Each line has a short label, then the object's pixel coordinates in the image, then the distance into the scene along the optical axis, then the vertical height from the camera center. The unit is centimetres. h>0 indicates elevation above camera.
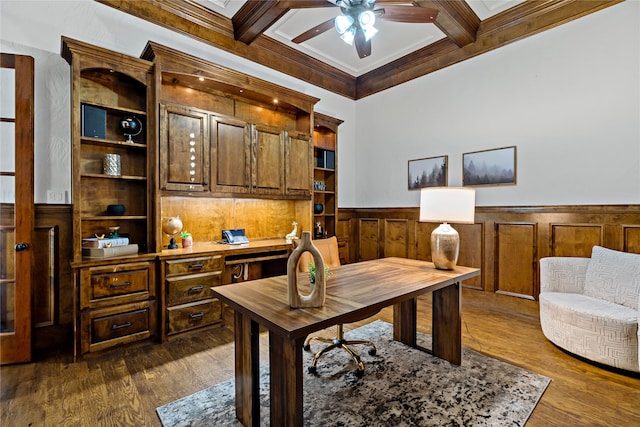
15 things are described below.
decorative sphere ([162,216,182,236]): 302 -13
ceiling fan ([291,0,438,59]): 232 +158
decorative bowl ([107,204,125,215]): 275 +4
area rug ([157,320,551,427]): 171 -116
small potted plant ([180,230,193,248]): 314 -28
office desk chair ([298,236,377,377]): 222 -102
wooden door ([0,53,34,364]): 234 +9
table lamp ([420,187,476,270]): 225 -3
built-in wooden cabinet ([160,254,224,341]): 271 -74
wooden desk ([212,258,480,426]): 131 -47
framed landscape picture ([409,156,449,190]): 405 +55
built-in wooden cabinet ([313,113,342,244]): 458 +56
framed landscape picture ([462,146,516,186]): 347 +54
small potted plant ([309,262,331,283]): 159 -33
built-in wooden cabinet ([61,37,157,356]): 241 +22
